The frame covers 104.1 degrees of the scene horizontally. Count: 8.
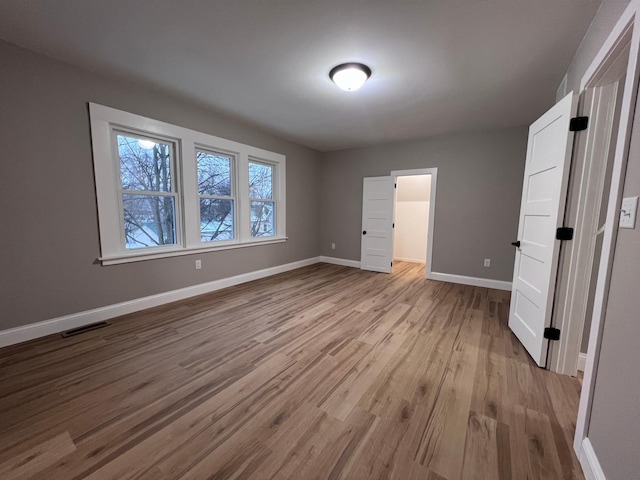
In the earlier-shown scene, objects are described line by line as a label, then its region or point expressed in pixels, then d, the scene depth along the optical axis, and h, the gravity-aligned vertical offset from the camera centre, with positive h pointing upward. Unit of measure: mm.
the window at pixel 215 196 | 3537 +287
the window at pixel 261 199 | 4301 +296
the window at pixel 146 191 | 2807 +277
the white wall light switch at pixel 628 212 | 986 +37
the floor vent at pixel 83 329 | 2348 -1126
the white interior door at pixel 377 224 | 4902 -128
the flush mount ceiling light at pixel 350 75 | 2239 +1300
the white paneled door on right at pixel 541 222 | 1812 -22
